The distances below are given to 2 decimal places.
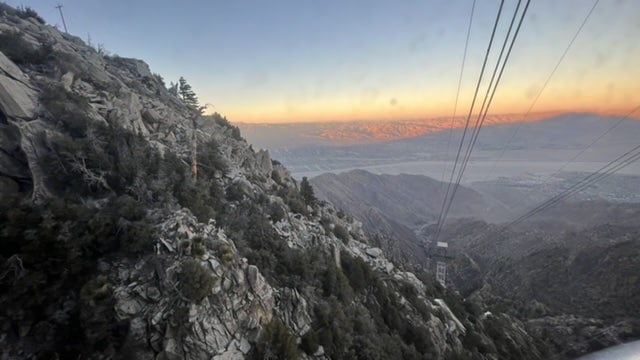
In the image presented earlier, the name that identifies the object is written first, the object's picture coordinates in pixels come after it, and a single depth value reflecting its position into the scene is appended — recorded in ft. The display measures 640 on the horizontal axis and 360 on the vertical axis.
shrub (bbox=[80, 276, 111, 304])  34.50
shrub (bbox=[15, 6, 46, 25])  105.29
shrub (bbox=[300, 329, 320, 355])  43.39
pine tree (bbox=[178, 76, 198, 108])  143.98
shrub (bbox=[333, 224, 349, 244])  98.91
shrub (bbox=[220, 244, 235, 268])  43.22
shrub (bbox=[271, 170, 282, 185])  116.93
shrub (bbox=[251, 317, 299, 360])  37.93
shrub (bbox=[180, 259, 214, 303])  36.74
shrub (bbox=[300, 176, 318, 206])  118.10
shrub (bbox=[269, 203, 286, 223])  74.55
